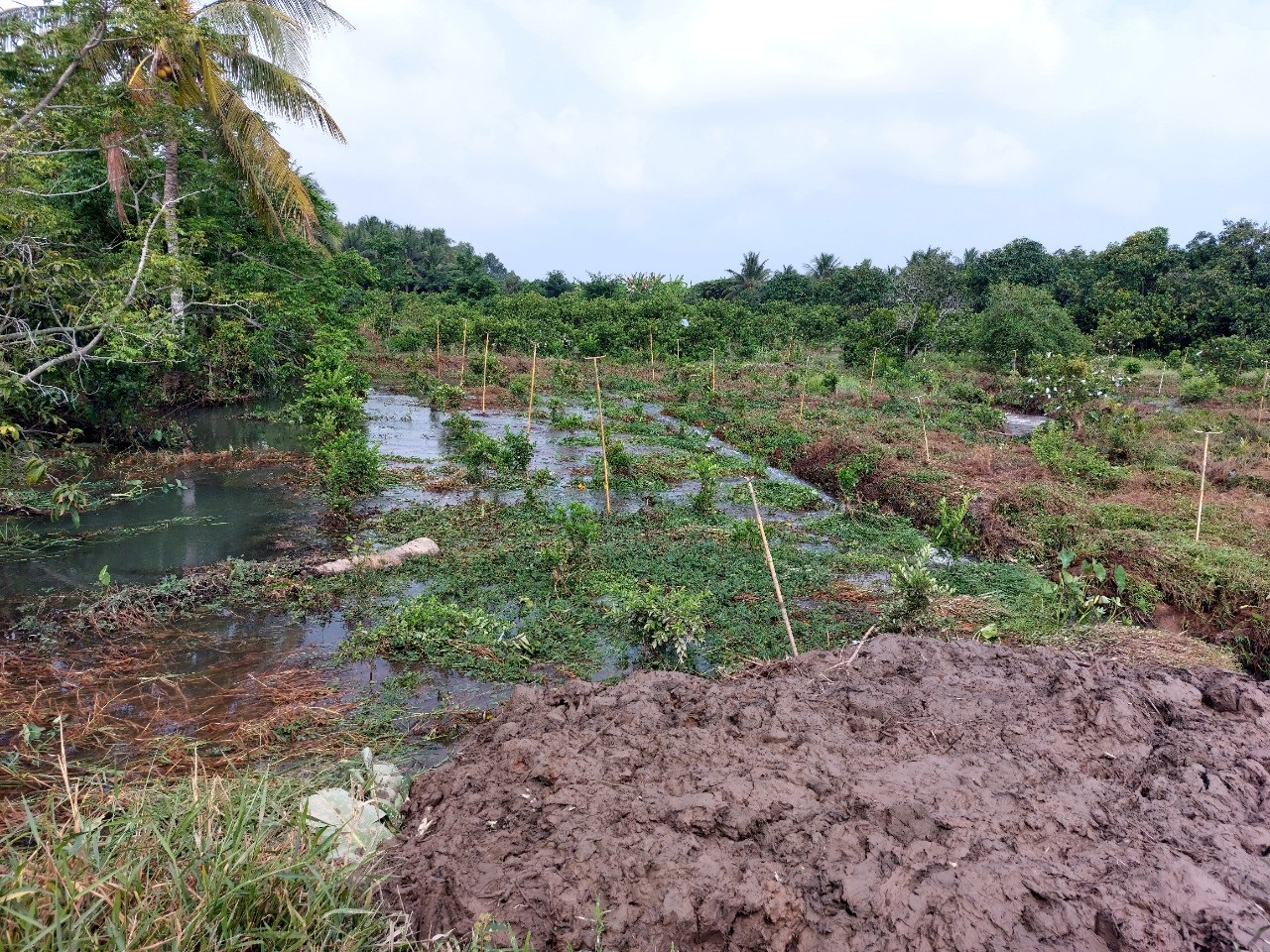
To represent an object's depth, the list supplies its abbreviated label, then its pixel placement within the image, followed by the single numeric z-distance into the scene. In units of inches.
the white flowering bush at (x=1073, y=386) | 513.3
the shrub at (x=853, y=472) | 364.8
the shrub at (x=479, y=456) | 374.3
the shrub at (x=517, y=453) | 391.7
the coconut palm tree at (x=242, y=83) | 453.1
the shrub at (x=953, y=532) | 290.4
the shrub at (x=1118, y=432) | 452.4
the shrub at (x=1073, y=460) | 390.9
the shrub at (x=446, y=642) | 204.1
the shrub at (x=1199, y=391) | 689.0
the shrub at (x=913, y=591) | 202.7
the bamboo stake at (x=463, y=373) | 792.5
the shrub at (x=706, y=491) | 337.4
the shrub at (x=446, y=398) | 636.7
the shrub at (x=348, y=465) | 323.1
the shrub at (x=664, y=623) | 198.2
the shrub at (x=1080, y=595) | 220.4
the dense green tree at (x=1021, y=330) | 808.3
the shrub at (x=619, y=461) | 398.3
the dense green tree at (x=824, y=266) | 1617.9
